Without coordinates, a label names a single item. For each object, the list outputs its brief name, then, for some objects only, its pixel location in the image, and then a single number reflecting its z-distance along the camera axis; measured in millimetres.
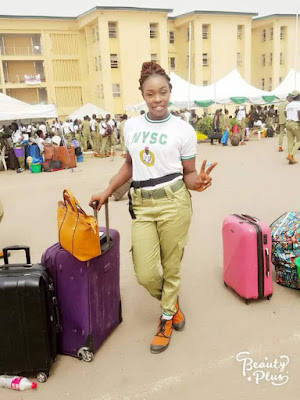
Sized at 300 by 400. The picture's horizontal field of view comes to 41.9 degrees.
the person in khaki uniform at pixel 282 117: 12594
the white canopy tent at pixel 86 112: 25706
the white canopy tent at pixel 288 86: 22062
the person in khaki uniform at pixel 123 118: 15440
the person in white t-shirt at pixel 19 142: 13242
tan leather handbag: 2408
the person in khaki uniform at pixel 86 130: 17484
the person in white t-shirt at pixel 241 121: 18891
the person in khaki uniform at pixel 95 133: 16156
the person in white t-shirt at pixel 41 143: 12790
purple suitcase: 2609
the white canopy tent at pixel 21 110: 12773
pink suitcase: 3240
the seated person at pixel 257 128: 20219
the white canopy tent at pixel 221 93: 20172
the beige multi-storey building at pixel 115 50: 36156
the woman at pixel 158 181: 2670
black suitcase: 2416
